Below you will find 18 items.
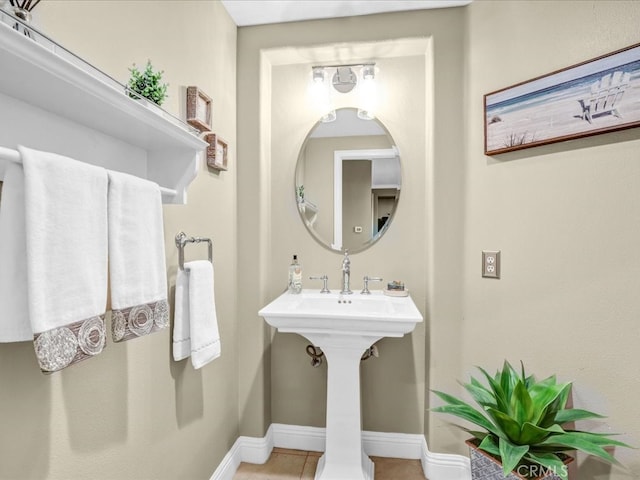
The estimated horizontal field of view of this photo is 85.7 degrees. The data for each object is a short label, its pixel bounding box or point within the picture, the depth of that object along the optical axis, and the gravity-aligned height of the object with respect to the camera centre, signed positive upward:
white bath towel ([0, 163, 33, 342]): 0.62 -0.04
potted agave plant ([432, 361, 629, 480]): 1.13 -0.67
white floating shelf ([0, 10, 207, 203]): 0.62 +0.30
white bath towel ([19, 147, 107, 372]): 0.62 -0.04
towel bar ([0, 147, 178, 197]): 0.57 +0.14
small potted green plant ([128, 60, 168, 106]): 0.99 +0.44
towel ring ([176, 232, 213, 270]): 1.35 -0.02
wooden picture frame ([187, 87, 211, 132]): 1.42 +0.54
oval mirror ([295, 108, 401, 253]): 2.05 +0.35
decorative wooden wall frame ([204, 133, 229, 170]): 1.61 +0.41
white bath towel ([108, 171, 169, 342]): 0.81 -0.05
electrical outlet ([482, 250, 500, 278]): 1.65 -0.13
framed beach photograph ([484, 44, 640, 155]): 1.22 +0.54
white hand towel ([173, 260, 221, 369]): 1.33 -0.31
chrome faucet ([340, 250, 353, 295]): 1.99 -0.22
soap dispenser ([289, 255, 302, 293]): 2.01 -0.24
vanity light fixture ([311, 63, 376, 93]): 1.98 +0.95
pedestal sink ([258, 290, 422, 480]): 1.50 -0.47
